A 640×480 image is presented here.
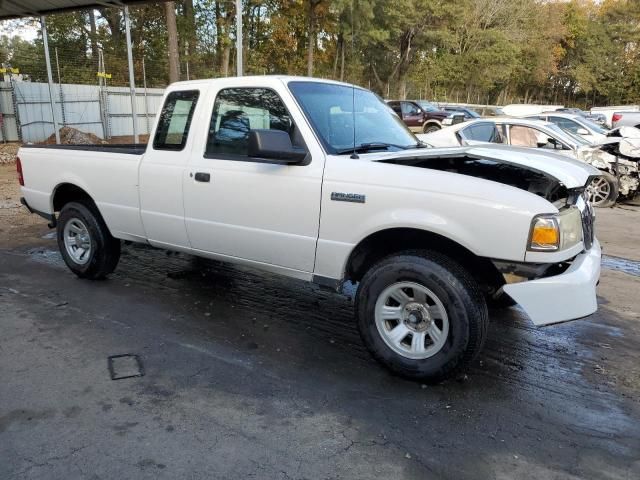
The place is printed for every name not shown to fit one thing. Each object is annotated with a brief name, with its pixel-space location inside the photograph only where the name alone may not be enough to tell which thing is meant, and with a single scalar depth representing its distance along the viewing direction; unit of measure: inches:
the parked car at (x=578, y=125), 478.6
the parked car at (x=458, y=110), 939.1
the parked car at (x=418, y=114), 988.7
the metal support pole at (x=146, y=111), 818.8
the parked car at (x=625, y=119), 724.0
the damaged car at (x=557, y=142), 391.5
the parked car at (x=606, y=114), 1008.1
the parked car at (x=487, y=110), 1336.6
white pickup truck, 121.6
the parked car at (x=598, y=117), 973.6
